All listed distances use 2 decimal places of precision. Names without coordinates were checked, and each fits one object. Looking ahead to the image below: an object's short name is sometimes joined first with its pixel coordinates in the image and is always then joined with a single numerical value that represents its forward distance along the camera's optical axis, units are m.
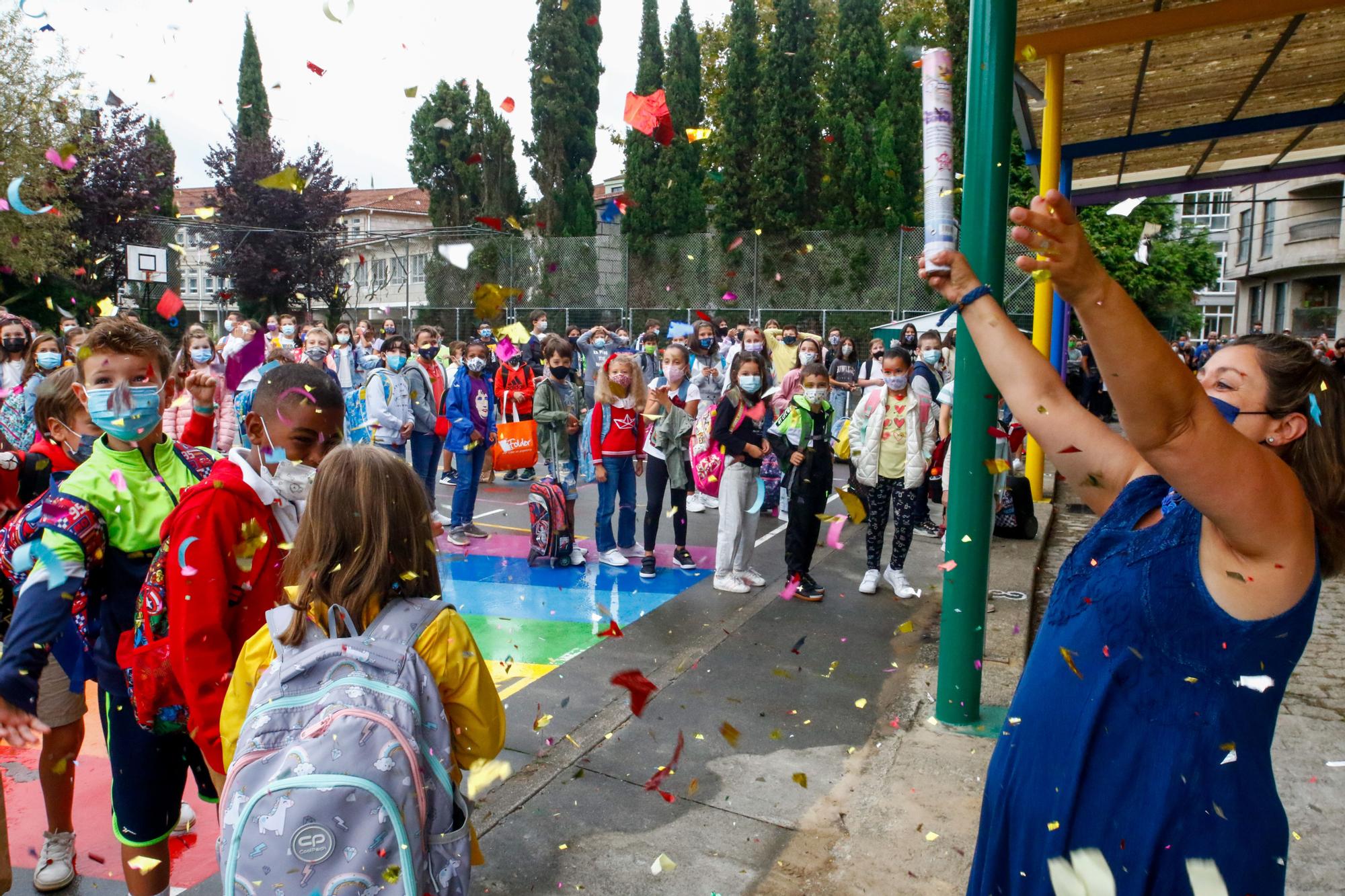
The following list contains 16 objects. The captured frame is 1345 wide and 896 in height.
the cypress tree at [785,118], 27.67
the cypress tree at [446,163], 27.59
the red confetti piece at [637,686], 4.65
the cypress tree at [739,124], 28.08
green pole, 4.02
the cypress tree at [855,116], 27.81
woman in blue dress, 1.33
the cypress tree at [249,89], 34.81
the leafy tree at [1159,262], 26.52
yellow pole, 8.03
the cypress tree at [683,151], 29.83
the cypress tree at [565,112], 26.83
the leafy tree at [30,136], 20.12
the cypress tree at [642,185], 30.00
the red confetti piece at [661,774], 3.84
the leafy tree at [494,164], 28.03
